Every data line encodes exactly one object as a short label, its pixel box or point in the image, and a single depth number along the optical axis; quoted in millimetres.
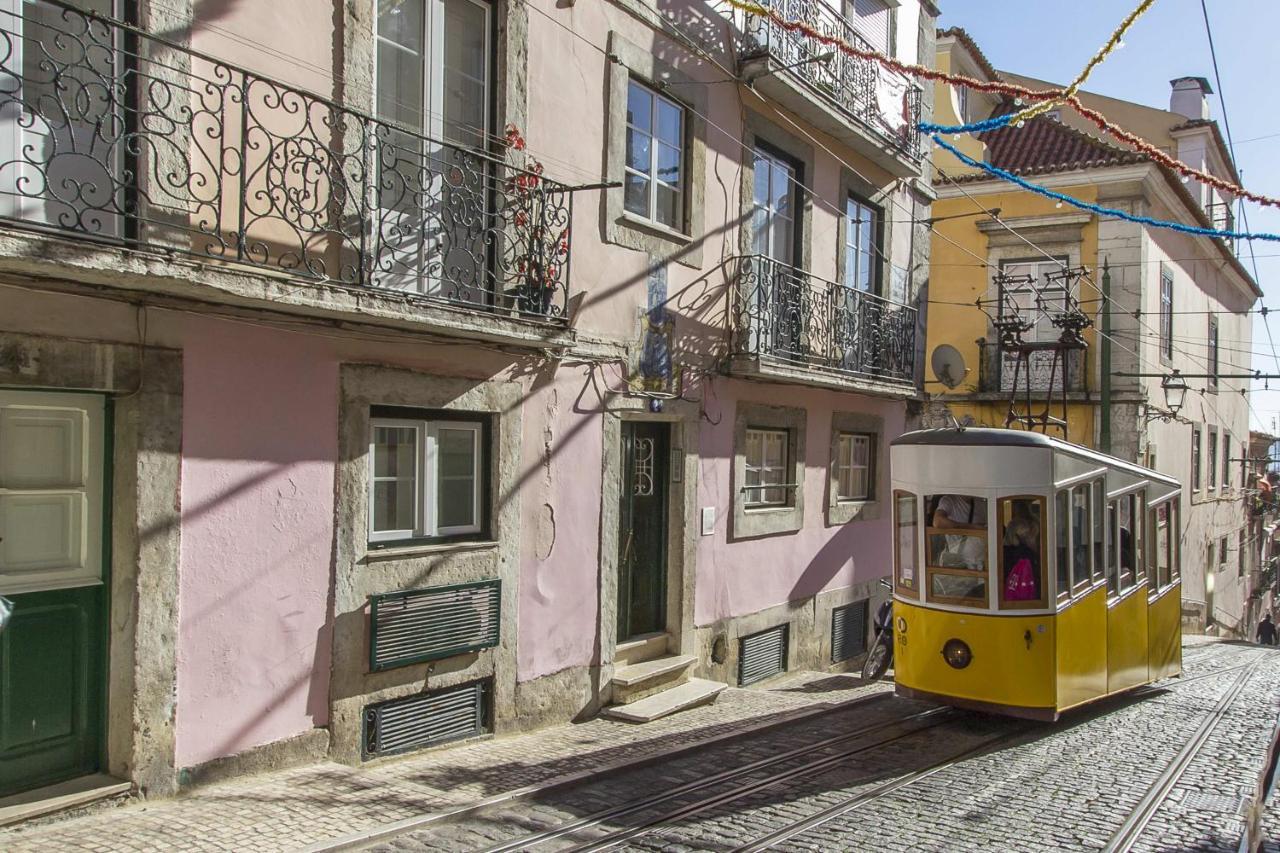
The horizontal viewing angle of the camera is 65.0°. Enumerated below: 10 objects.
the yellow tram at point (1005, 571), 7887
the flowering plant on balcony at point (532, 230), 7531
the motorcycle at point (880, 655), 10820
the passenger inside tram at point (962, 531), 8039
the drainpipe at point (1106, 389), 17359
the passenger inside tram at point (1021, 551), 7914
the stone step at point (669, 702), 8408
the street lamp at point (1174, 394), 18519
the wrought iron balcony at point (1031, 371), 18734
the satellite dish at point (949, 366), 12664
